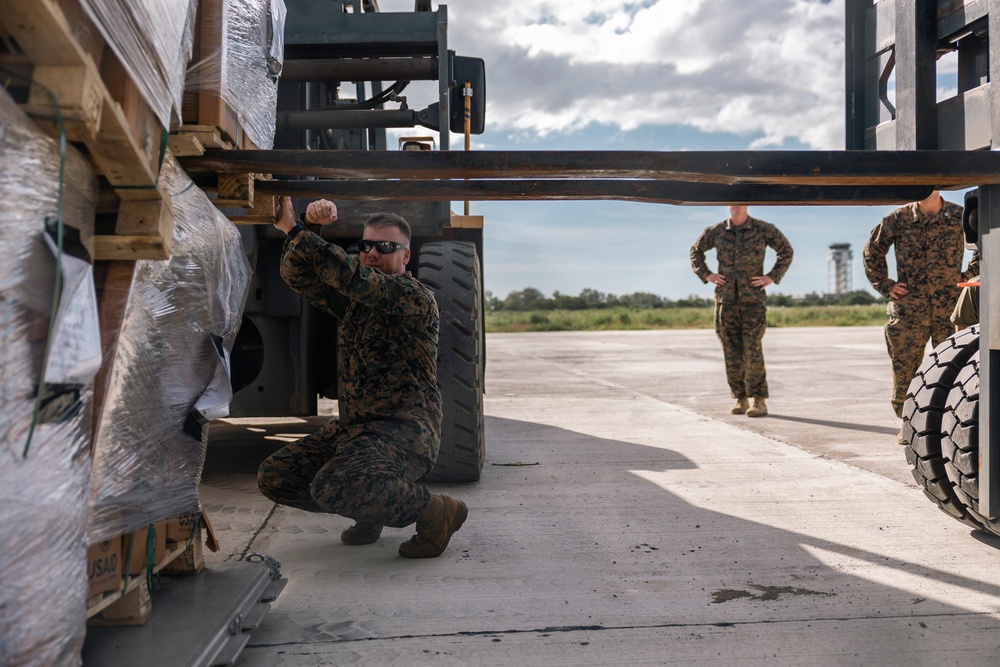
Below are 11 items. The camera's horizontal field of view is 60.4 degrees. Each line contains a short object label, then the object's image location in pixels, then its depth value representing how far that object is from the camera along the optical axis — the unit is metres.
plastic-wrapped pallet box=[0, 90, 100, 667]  1.47
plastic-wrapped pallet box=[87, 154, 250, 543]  1.90
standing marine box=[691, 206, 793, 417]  7.43
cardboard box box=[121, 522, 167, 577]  2.12
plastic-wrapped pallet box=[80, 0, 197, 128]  1.65
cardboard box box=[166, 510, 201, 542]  2.43
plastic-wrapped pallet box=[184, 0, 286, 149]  2.31
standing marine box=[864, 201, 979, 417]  5.98
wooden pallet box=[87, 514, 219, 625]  2.07
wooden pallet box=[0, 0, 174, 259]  1.46
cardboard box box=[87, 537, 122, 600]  1.91
